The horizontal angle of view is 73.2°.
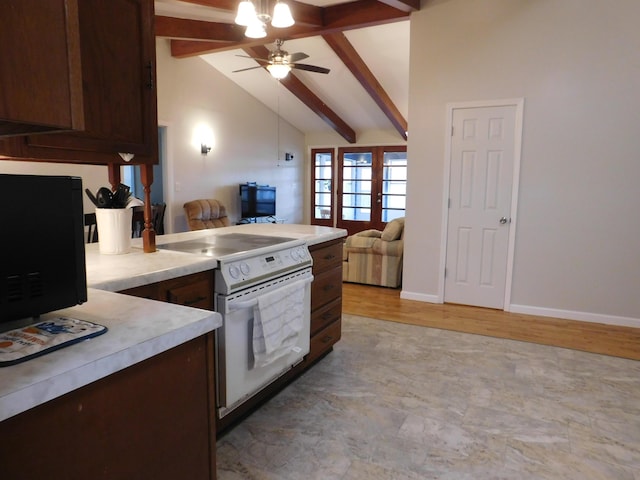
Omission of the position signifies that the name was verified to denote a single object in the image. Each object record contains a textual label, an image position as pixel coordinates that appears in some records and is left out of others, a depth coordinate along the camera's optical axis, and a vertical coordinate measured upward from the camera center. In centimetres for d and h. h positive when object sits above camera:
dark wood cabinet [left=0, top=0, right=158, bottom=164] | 152 +38
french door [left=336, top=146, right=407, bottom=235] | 927 +15
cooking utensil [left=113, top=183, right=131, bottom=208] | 199 -4
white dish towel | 220 -70
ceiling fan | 477 +144
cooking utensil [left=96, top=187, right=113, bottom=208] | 197 -4
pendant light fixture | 320 +133
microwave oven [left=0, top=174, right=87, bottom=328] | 91 -13
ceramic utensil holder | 199 -19
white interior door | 430 -9
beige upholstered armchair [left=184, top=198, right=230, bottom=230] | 655 -36
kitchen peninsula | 81 -45
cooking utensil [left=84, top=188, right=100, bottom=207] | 198 -4
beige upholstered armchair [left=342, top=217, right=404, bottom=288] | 527 -79
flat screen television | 786 -16
